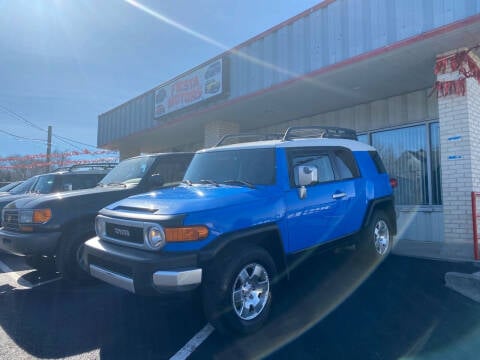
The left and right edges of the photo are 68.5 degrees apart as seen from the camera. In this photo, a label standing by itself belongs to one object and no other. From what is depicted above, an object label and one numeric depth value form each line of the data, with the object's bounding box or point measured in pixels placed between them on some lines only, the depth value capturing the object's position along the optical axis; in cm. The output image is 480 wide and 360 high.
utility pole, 2967
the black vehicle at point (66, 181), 767
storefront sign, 1018
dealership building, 641
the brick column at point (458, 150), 645
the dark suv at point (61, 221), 502
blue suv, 331
